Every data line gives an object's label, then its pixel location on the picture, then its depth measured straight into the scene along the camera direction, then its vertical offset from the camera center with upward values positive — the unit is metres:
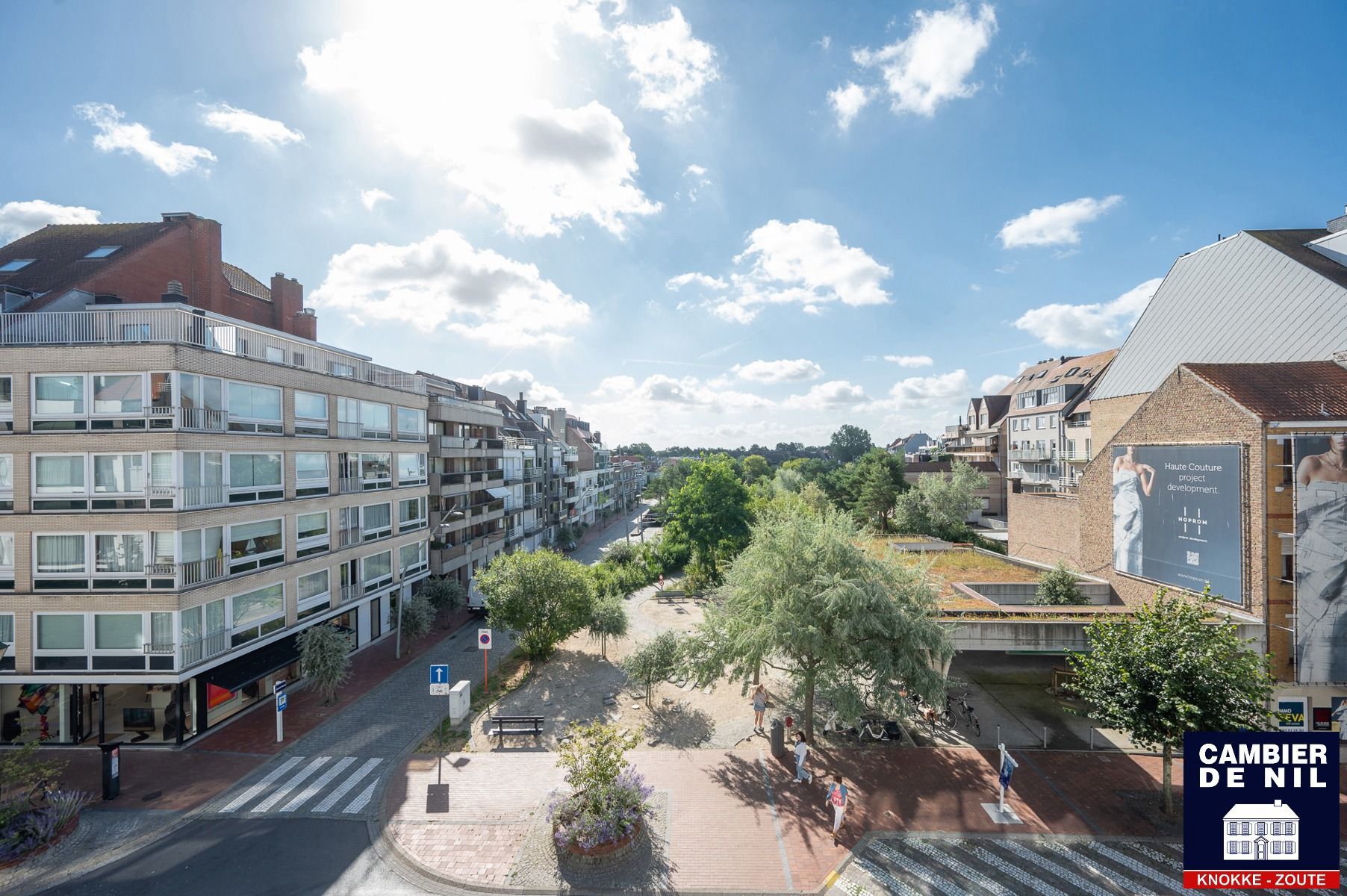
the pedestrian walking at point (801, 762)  14.60 -8.32
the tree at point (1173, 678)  12.41 -5.49
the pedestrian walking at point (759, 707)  17.94 -8.40
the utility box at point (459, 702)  18.81 -8.64
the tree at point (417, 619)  26.03 -7.91
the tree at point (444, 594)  29.58 -7.61
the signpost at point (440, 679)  16.07 -6.65
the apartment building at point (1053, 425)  48.81 +2.27
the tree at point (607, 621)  24.56 -7.62
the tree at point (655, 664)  20.03 -7.78
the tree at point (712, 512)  41.41 -4.69
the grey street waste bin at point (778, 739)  16.20 -8.56
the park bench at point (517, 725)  17.61 -8.85
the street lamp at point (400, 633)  25.80 -8.51
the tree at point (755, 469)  116.19 -4.11
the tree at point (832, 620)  14.48 -4.66
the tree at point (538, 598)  23.58 -6.34
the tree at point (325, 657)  20.09 -7.50
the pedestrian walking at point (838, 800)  12.19 -7.86
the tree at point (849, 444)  136.38 +1.29
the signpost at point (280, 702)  17.12 -7.76
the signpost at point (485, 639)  19.32 -6.64
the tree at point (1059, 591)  22.52 -5.90
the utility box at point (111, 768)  14.24 -8.12
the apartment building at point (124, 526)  16.91 -2.19
